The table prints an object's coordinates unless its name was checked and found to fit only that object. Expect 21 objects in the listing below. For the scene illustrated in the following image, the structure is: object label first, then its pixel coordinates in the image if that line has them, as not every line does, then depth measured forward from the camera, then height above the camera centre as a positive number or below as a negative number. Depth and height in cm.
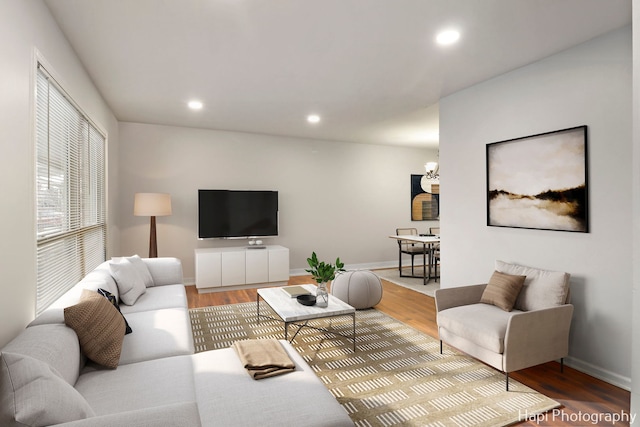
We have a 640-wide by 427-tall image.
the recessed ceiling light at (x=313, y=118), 501 +139
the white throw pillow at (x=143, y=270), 364 -58
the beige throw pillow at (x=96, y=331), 191 -64
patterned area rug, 220 -121
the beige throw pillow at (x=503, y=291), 291 -65
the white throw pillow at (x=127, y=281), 309 -59
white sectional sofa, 113 -83
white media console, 535 -82
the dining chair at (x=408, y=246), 634 -61
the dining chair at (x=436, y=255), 616 -71
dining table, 572 -43
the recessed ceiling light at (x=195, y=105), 436 +138
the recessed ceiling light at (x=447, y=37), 262 +133
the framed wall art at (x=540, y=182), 283 +28
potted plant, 321 -57
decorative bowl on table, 325 -79
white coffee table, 295 -82
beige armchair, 246 -81
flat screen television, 574 +1
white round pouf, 430 -91
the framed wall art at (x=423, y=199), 766 +32
